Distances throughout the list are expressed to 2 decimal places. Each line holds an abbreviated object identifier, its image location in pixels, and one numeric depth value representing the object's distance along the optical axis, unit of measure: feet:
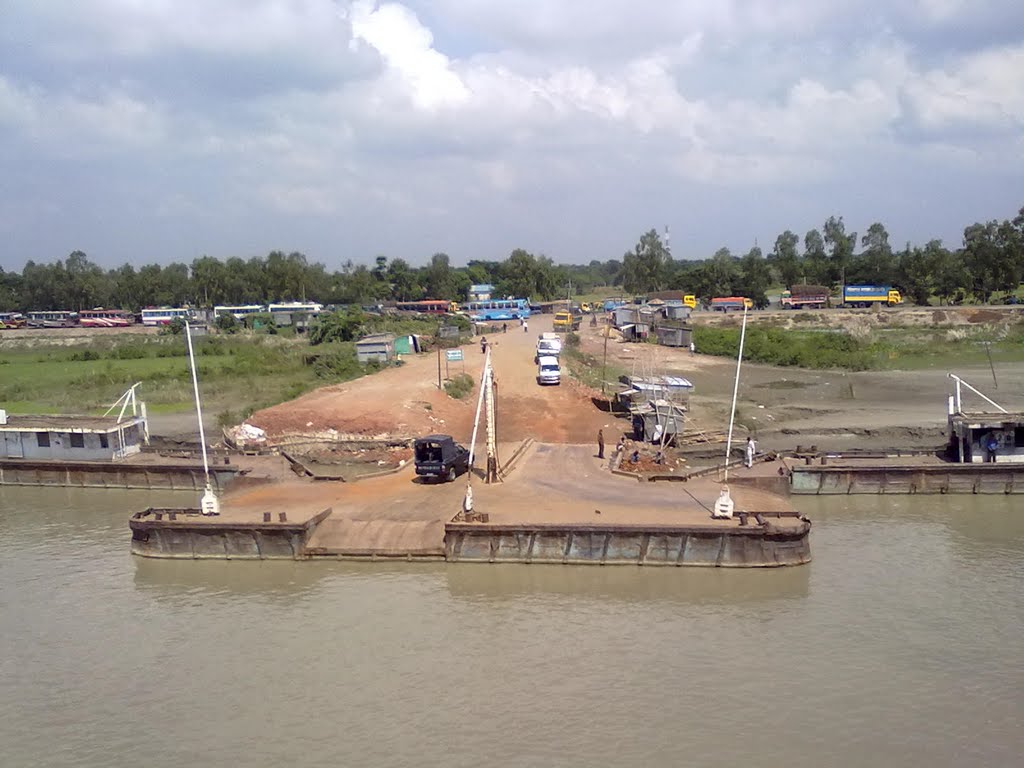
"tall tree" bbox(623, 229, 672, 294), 484.33
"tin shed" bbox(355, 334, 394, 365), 187.21
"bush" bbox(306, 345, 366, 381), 178.29
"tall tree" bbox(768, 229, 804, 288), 449.48
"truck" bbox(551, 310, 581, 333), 276.00
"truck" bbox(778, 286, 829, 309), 345.92
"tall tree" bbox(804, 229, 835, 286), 448.24
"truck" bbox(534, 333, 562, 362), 180.34
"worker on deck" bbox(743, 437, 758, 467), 98.10
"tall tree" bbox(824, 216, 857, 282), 437.99
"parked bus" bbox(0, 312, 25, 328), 372.79
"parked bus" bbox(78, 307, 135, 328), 361.51
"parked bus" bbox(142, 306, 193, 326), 354.97
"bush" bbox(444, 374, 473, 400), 146.72
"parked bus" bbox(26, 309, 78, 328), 369.96
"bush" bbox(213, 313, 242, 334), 311.91
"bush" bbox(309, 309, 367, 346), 268.21
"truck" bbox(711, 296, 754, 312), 340.63
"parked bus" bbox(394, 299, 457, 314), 375.62
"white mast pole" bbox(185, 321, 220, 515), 80.48
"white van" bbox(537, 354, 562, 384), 157.58
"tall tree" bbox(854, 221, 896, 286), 406.41
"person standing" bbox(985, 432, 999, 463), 96.78
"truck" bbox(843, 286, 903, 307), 343.05
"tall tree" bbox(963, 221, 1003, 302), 352.69
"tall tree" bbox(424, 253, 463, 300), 464.65
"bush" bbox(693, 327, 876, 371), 207.51
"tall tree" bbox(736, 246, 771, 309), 379.22
